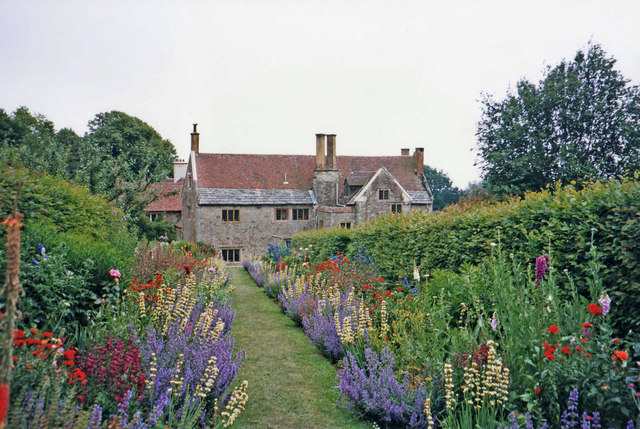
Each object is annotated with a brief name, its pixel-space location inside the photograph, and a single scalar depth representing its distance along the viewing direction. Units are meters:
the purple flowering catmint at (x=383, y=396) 4.56
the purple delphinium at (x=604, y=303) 3.72
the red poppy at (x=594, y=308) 3.33
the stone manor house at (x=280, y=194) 33.62
